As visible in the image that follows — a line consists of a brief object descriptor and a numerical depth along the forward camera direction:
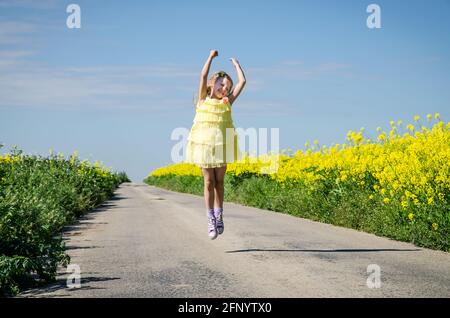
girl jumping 7.61
